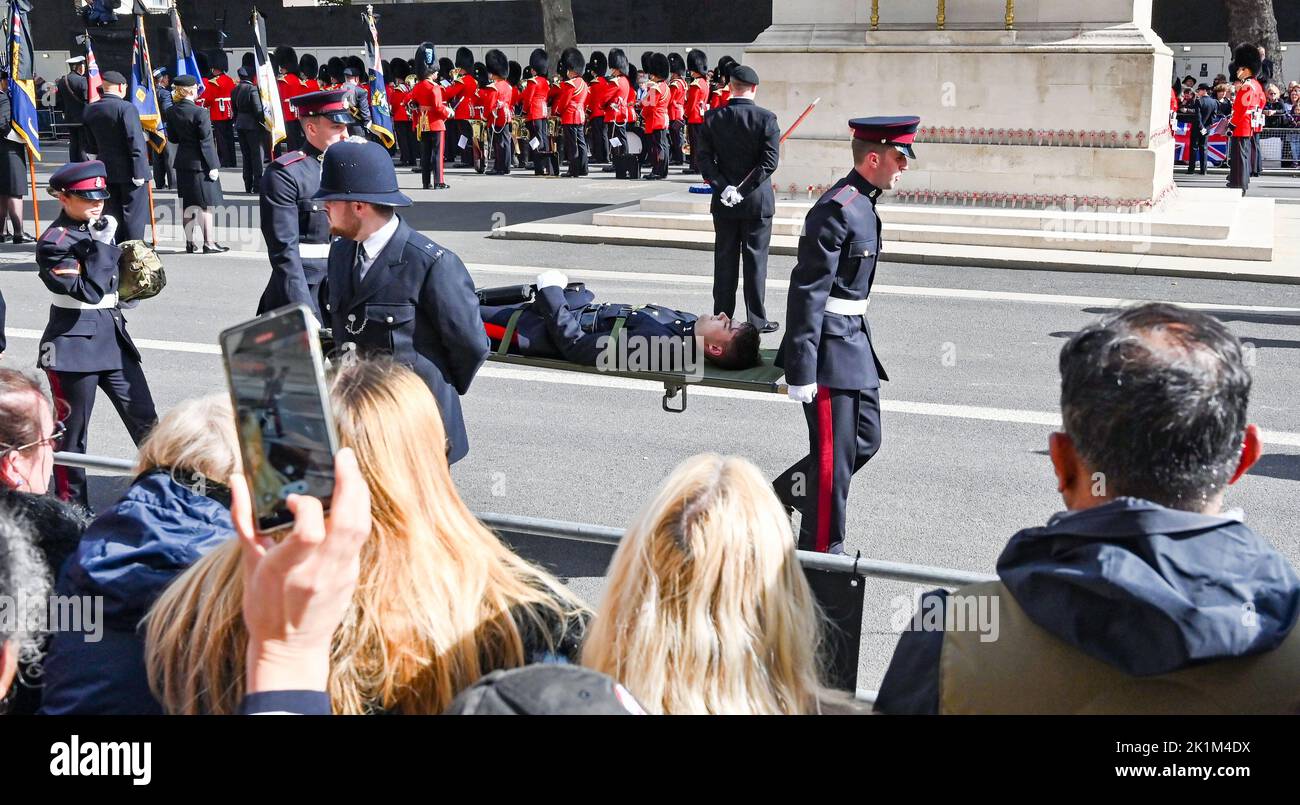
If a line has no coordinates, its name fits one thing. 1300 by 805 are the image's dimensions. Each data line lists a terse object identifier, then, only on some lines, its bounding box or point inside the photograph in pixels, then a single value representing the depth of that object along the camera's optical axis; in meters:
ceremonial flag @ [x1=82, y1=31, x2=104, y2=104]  17.03
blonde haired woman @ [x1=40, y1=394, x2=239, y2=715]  2.45
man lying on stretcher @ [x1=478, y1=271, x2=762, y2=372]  6.94
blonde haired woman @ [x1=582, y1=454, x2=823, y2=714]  2.14
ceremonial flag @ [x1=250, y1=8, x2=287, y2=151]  13.55
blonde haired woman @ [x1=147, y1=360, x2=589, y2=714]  2.26
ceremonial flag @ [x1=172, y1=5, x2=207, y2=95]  18.58
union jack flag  23.44
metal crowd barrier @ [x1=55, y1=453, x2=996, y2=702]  3.23
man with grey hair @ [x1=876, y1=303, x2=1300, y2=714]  1.85
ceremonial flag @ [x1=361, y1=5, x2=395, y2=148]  18.06
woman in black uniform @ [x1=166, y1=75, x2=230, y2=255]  14.45
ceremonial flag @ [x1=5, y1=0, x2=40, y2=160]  14.68
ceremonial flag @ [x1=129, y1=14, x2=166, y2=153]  16.66
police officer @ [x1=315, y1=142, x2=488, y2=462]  4.80
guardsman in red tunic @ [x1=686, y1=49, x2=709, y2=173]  23.22
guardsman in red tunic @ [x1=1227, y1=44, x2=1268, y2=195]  19.05
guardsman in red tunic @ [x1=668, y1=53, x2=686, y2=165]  24.14
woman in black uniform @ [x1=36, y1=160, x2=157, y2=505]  6.04
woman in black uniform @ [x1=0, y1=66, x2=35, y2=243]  14.84
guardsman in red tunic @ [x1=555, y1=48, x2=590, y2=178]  22.58
